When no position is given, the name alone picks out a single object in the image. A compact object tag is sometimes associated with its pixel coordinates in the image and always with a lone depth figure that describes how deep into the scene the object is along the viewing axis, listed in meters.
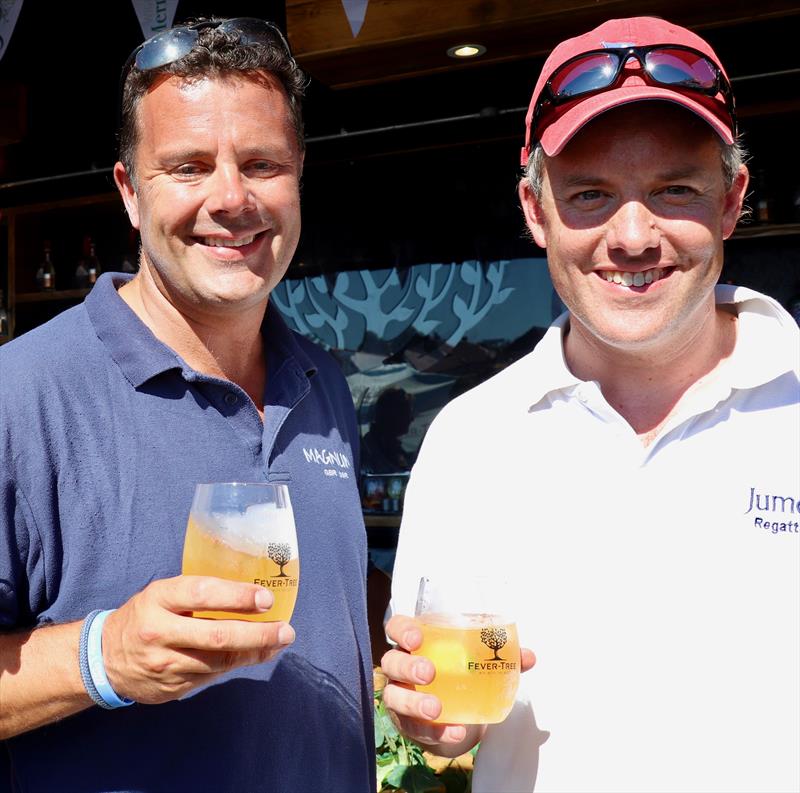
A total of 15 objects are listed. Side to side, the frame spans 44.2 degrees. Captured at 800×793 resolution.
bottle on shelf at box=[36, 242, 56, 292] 5.77
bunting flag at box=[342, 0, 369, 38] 3.53
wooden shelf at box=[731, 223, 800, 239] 4.14
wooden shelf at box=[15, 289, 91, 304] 5.55
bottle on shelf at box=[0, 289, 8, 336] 5.82
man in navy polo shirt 1.52
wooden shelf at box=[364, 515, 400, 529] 4.66
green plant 2.60
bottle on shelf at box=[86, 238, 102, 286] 5.70
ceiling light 3.66
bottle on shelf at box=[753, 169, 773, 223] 4.28
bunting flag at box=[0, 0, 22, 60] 4.25
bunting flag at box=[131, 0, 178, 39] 3.88
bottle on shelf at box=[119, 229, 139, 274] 5.62
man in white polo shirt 1.59
